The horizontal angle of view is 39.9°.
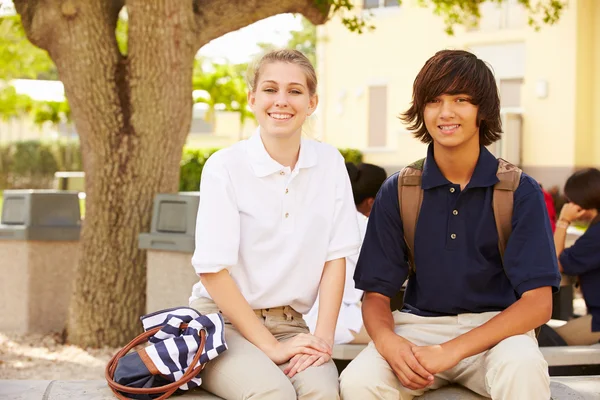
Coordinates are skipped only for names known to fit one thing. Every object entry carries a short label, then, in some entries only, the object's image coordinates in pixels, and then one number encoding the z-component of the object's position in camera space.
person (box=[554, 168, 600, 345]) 4.77
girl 3.12
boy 2.89
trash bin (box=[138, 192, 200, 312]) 5.71
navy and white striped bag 2.90
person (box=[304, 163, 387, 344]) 3.96
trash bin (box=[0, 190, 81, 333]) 6.82
